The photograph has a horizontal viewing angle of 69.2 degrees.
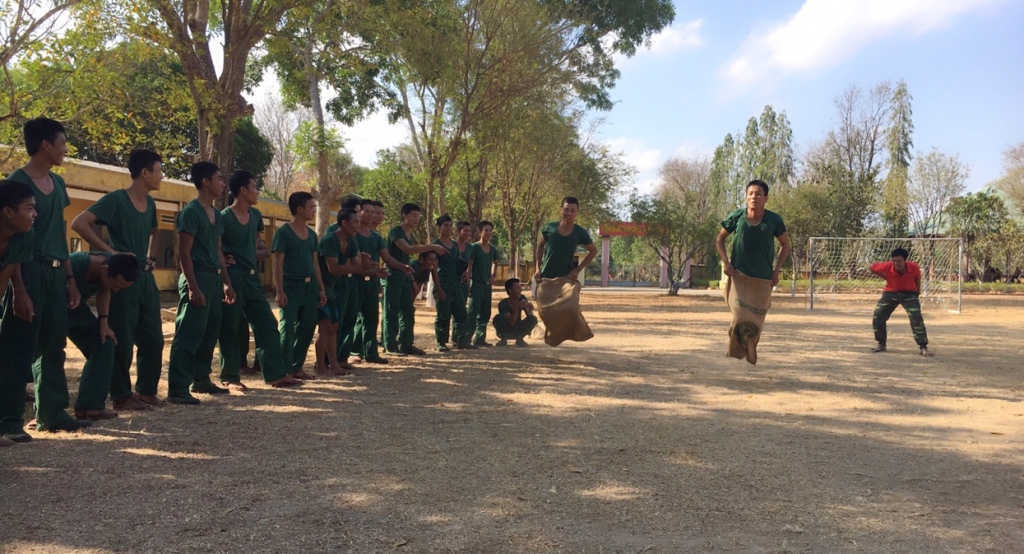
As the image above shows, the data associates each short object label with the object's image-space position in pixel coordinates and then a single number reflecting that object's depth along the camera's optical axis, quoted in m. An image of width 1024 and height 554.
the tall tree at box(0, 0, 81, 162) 7.93
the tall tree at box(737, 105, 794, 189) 56.03
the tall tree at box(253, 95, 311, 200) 37.95
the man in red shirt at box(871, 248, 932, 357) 10.99
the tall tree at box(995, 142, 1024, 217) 36.12
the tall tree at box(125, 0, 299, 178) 8.70
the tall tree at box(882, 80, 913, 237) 38.97
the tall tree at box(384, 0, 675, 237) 15.52
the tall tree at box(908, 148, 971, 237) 37.78
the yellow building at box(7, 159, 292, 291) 17.19
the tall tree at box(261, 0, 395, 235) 10.41
